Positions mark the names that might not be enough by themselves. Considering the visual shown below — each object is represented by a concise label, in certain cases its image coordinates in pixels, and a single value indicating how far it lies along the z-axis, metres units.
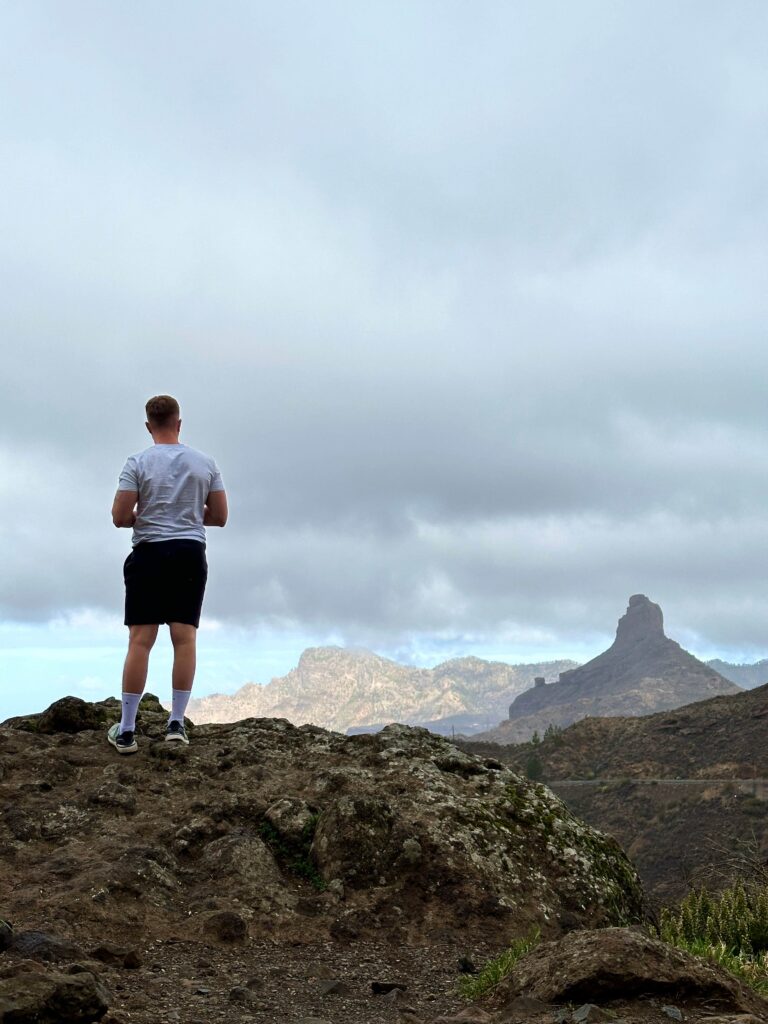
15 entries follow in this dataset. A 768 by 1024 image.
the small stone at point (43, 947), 4.13
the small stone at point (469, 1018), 3.79
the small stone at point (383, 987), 4.59
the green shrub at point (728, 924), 6.03
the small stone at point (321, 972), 4.72
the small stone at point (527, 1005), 3.79
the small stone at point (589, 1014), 3.62
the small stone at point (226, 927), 5.09
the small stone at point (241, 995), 4.19
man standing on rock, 7.09
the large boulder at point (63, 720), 7.98
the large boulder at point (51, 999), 3.33
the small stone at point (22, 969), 3.62
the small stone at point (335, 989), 4.49
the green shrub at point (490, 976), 4.42
